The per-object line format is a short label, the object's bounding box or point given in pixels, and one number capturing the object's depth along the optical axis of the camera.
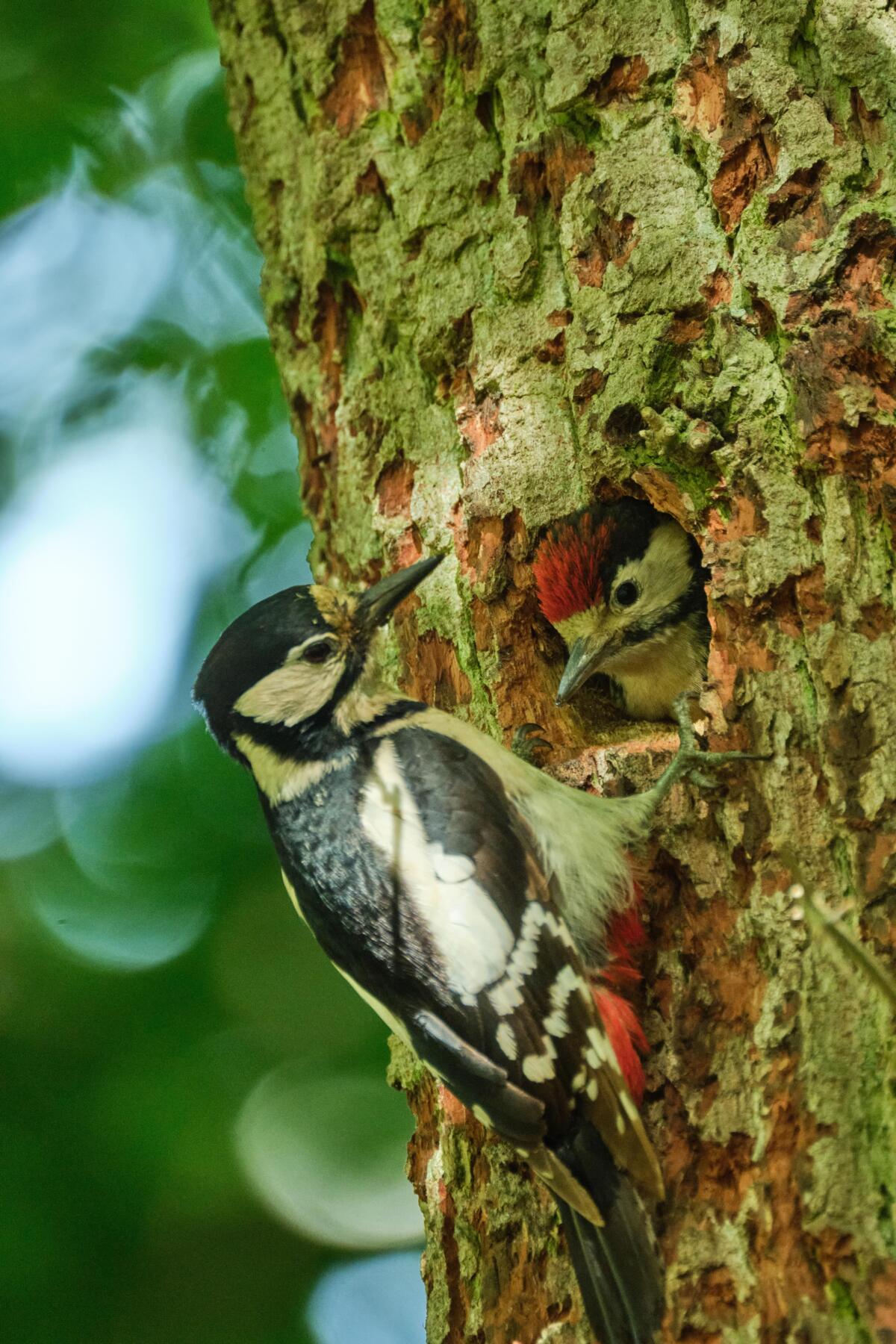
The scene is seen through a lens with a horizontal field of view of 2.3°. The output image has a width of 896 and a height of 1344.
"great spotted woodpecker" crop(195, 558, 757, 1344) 5.52
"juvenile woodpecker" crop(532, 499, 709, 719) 5.65
